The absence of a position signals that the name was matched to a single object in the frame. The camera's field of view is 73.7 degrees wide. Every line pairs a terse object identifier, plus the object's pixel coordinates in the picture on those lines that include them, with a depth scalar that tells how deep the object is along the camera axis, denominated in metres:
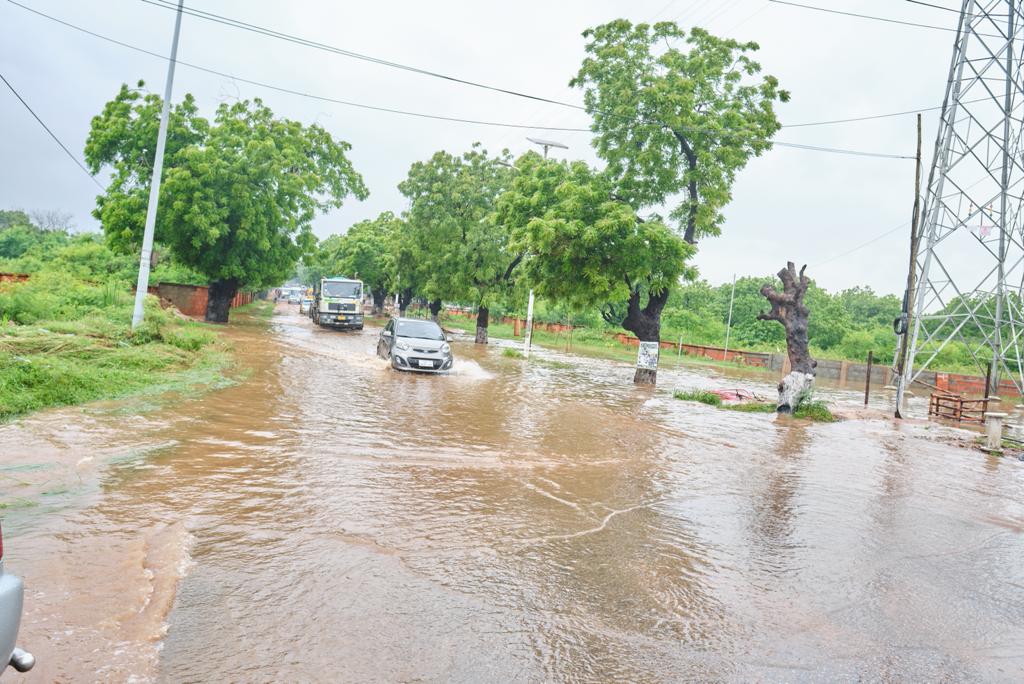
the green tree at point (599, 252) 18.80
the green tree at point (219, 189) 26.67
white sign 21.56
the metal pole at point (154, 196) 16.95
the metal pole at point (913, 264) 17.66
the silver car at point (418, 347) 17.81
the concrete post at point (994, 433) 13.45
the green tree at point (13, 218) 68.88
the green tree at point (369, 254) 59.59
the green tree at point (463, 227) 31.80
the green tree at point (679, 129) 19.50
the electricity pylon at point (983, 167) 18.69
